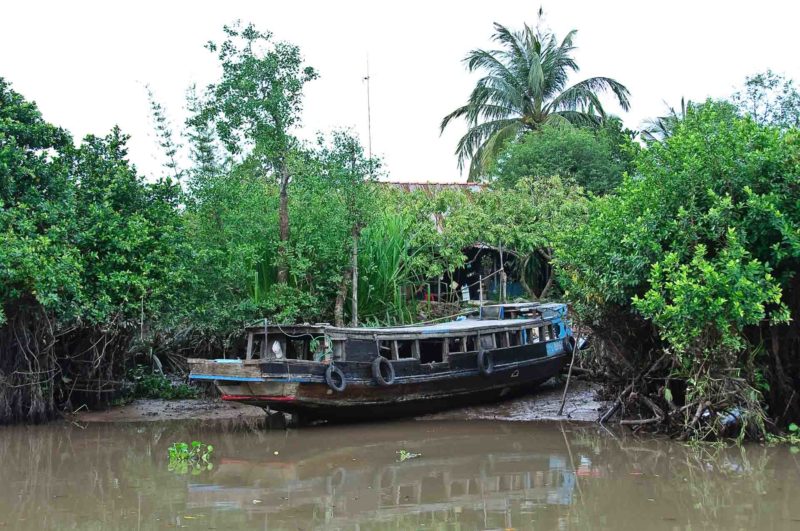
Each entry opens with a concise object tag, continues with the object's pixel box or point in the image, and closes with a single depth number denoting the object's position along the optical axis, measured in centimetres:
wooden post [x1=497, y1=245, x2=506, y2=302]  1858
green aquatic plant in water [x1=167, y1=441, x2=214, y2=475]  970
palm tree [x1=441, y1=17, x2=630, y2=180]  2591
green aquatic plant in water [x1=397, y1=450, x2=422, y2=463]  1014
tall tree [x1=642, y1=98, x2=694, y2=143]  2484
